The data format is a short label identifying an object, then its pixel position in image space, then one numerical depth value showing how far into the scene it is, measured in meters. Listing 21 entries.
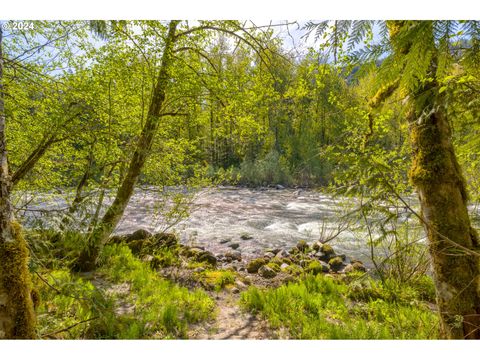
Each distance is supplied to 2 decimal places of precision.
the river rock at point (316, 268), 4.88
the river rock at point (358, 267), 4.97
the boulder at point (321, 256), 5.64
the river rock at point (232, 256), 5.52
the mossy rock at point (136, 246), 5.17
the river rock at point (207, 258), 5.17
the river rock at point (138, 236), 5.51
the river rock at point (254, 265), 4.96
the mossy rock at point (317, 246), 5.84
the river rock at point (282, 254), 5.59
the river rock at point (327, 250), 5.71
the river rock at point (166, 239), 4.95
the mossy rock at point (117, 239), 5.38
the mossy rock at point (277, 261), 5.22
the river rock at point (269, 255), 5.59
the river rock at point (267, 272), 4.66
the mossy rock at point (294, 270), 4.71
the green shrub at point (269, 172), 12.72
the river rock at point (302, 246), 5.84
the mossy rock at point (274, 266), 4.87
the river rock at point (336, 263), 5.29
